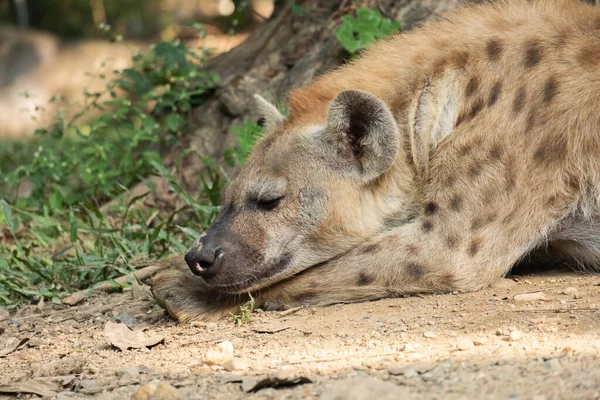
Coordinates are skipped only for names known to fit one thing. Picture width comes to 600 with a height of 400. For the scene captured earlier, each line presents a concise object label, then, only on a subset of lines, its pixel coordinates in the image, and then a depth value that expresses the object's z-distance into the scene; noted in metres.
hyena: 6.50
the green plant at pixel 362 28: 9.63
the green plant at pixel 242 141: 9.27
